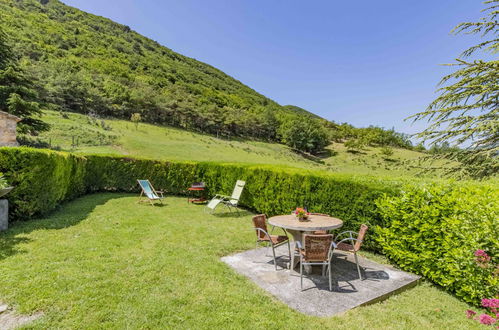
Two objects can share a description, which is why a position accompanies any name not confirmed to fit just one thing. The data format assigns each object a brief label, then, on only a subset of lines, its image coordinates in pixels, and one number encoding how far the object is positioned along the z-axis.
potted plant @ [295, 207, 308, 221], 4.43
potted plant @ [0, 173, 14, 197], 5.00
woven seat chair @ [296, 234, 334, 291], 3.45
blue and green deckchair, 9.34
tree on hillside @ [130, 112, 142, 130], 39.03
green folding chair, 8.62
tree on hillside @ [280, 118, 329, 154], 66.50
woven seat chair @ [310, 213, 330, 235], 4.76
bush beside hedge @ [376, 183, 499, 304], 3.14
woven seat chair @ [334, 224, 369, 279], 4.03
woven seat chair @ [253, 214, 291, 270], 4.53
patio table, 4.03
